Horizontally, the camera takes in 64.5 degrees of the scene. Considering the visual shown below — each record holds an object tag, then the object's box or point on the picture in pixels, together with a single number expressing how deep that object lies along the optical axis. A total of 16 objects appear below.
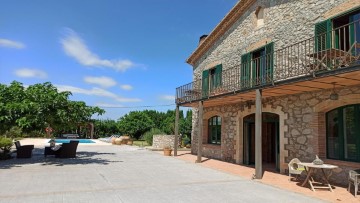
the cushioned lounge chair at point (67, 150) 13.09
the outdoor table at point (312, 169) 7.29
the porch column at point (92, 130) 33.69
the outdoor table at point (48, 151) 13.46
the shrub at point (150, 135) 24.80
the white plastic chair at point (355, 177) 6.62
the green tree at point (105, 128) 35.31
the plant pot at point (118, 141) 25.45
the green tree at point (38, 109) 10.27
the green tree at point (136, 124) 30.61
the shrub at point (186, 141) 22.91
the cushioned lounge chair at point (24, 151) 12.83
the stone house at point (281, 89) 7.97
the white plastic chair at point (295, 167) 8.02
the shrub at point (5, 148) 12.34
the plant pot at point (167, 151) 15.78
